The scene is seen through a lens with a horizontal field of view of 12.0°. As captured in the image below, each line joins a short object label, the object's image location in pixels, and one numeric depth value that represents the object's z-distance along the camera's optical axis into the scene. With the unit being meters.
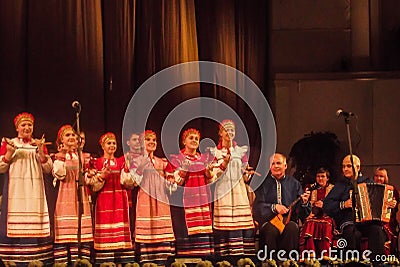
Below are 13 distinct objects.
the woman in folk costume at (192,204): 16.27
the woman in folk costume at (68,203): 15.74
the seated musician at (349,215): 16.01
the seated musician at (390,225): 16.24
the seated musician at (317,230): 16.30
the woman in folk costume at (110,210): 15.92
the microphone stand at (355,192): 15.37
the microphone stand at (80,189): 15.03
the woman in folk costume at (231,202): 16.33
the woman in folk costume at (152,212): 15.98
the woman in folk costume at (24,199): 15.56
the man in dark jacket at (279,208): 16.27
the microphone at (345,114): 15.15
